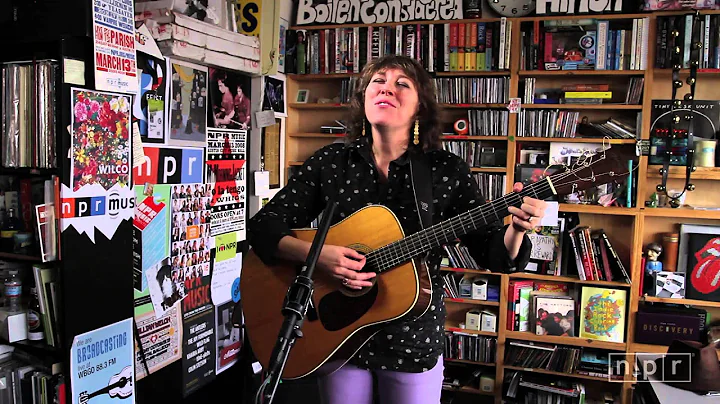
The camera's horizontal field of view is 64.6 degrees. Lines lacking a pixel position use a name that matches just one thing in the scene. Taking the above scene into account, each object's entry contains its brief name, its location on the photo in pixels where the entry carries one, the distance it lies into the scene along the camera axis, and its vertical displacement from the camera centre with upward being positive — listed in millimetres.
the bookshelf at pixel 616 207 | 3021 -152
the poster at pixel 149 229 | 2416 -324
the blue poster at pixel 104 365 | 1917 -746
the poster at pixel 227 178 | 2879 -118
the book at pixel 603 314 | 3127 -831
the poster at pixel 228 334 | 2992 -959
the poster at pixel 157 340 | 2447 -832
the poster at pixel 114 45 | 1873 +368
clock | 3184 +869
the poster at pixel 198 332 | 2742 -879
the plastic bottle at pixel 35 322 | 1955 -583
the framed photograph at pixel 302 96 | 3639 +392
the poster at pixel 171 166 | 2439 -51
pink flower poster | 1849 +49
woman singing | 1368 -124
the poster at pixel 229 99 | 2854 +298
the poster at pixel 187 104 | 2559 +238
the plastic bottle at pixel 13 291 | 1994 -489
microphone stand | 927 -282
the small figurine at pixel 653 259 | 3102 -525
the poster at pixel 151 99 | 2363 +234
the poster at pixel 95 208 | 1840 -186
